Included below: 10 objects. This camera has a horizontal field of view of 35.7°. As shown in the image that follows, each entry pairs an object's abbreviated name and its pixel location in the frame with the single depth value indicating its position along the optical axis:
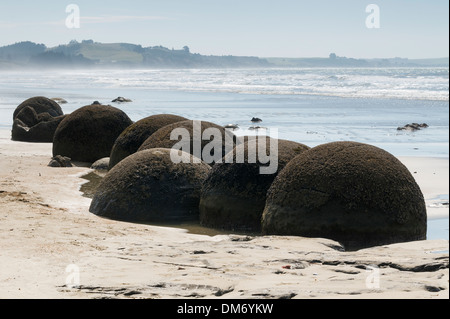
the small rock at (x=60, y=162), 17.23
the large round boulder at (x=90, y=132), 18.16
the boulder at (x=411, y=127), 25.60
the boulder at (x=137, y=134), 14.75
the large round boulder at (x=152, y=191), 11.15
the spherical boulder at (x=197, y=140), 12.88
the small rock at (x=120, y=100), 46.79
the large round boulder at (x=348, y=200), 9.11
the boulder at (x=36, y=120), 24.38
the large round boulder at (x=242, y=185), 10.34
